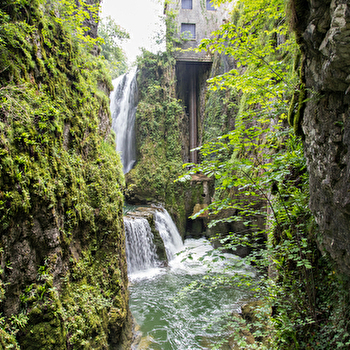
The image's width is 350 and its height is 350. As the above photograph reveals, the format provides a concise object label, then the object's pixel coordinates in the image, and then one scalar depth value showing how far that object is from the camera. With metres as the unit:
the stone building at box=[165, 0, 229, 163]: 17.83
